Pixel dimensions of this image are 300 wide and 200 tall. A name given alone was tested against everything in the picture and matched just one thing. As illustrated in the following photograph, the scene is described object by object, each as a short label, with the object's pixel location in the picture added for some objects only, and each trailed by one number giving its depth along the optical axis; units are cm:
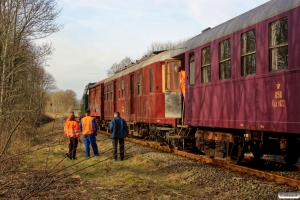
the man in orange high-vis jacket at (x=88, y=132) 1266
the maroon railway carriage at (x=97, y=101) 2611
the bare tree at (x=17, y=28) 1978
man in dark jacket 1188
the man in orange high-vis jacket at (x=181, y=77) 1236
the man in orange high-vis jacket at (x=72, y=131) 1304
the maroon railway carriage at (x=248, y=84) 677
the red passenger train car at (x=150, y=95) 1271
